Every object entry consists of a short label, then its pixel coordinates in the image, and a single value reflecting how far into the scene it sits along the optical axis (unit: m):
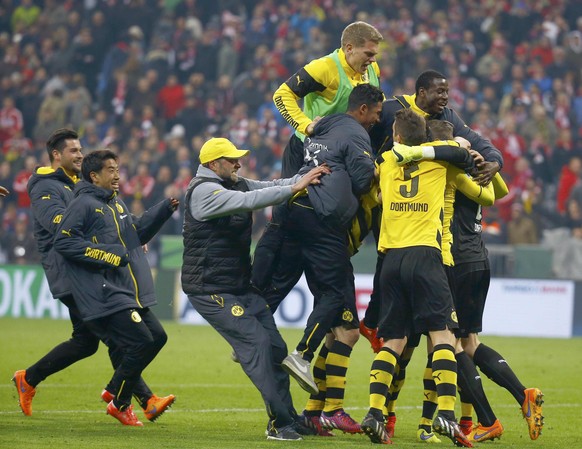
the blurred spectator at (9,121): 53.25
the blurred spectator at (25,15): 57.87
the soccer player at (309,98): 18.67
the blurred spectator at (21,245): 44.97
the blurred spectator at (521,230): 42.37
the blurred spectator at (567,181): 43.59
